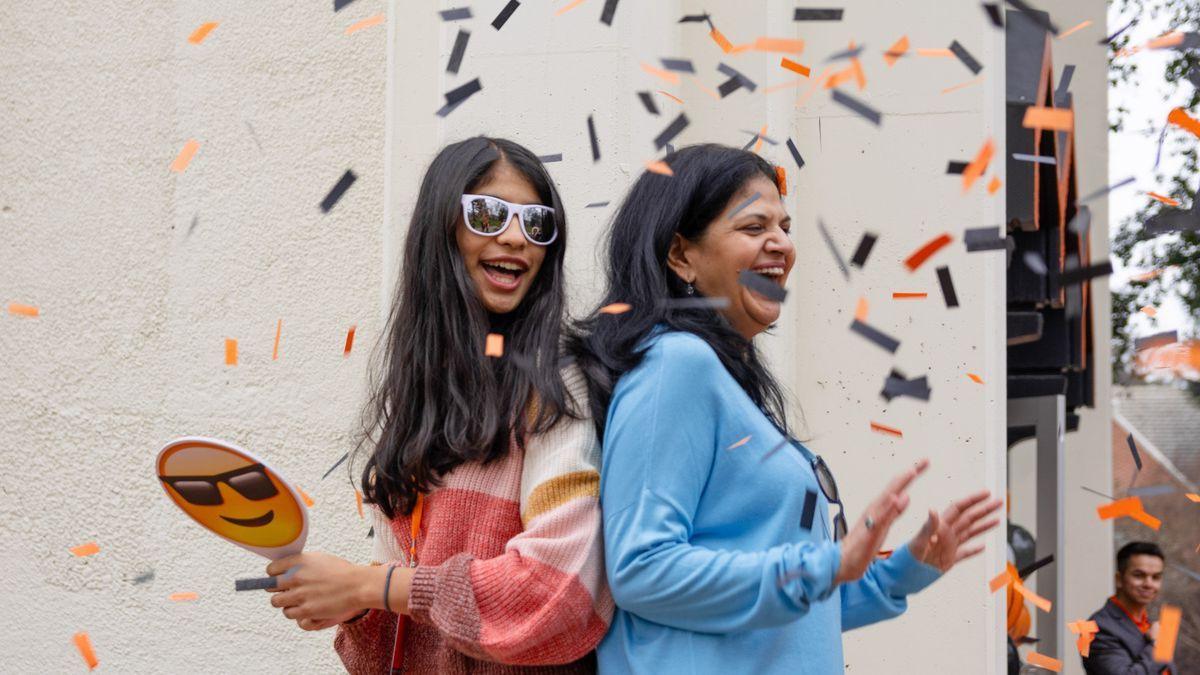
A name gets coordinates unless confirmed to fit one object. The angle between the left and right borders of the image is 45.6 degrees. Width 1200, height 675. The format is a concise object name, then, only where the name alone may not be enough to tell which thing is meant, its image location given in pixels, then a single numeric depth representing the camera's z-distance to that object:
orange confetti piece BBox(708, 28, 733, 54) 4.01
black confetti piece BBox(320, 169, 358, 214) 4.11
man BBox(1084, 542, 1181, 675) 6.21
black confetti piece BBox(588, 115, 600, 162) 3.53
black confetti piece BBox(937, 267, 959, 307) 3.31
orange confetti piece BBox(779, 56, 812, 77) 4.10
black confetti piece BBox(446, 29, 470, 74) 3.84
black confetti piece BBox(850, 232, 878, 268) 3.91
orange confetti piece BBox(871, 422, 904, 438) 3.82
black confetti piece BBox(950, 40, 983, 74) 4.06
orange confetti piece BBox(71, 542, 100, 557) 4.52
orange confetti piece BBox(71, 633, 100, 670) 4.51
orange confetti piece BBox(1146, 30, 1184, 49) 2.77
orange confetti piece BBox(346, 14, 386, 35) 4.23
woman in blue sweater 2.11
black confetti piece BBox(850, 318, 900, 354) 2.70
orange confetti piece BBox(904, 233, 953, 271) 3.80
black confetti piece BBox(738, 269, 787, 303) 2.41
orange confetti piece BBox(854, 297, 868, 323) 4.09
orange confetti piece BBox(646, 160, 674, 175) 2.50
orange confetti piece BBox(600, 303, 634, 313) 2.40
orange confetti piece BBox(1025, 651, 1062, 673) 3.68
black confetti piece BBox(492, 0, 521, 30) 3.76
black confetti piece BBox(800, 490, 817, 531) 2.25
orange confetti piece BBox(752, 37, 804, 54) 4.00
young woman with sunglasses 2.23
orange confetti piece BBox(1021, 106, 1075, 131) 3.10
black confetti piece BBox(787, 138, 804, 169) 3.92
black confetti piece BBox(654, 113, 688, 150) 3.61
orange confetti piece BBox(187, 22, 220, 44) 4.50
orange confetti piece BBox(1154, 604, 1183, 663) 2.46
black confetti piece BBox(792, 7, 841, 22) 4.21
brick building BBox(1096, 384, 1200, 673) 20.19
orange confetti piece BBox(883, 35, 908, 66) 4.11
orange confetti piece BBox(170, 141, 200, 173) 4.48
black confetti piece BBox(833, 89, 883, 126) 3.00
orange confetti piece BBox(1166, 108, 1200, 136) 3.33
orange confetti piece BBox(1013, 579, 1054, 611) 3.64
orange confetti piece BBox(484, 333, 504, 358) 2.49
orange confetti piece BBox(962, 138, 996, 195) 3.90
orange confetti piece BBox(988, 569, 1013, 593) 3.93
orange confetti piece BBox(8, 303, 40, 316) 4.75
